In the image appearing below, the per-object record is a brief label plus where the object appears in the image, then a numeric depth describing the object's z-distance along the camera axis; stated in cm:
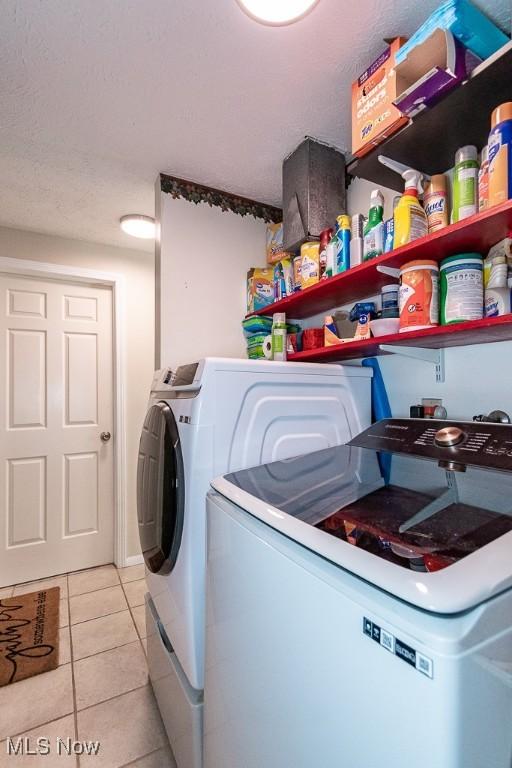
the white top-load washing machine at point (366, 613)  43
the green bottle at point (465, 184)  100
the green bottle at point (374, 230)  129
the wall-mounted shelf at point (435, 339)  96
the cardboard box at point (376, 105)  114
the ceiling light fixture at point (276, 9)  103
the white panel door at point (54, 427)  263
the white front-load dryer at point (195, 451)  111
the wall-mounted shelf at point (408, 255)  92
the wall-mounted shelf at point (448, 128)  95
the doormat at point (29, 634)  182
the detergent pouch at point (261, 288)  200
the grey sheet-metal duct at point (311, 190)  165
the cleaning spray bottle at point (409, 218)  113
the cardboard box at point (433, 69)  96
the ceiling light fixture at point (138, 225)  237
